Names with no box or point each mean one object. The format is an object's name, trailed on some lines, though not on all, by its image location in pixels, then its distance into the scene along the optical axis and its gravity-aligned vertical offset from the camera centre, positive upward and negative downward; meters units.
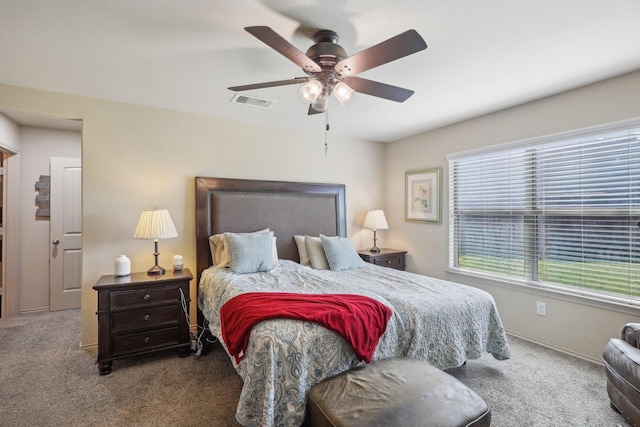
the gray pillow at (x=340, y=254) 3.53 -0.46
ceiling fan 1.62 +0.89
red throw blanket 1.84 -0.62
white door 4.26 -0.28
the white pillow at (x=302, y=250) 3.79 -0.44
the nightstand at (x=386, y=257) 4.26 -0.60
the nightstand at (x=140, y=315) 2.66 -0.90
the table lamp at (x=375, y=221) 4.48 -0.10
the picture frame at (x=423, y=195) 4.21 +0.26
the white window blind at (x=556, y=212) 2.67 +0.02
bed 1.68 -0.65
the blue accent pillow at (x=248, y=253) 3.09 -0.39
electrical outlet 3.14 -0.95
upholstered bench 1.44 -0.92
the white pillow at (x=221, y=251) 3.25 -0.39
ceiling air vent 3.09 +1.15
